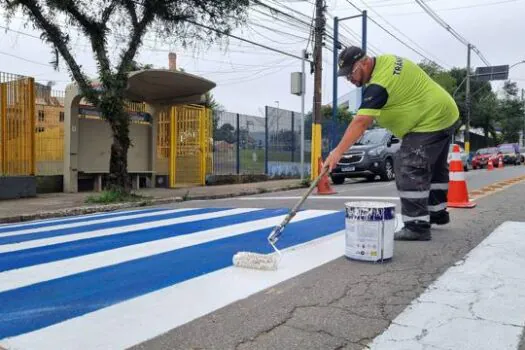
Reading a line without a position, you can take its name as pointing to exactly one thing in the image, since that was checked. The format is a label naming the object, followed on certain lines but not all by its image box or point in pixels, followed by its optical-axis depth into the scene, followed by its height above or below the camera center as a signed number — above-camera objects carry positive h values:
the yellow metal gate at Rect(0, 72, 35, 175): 12.03 +0.84
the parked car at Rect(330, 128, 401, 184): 17.33 +0.08
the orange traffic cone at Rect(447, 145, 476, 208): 7.70 -0.37
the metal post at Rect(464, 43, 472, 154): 38.90 +5.40
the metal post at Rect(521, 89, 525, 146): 63.79 +7.19
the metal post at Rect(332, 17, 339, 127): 21.73 +4.76
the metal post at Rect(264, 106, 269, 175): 20.14 +0.84
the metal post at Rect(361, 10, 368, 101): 23.50 +5.99
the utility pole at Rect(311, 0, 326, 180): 17.78 +2.91
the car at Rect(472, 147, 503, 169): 34.34 +0.34
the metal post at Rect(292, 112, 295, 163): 22.31 +0.87
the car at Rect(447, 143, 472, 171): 25.28 +0.12
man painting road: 4.72 +0.45
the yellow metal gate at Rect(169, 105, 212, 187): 16.34 +0.57
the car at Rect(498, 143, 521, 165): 38.31 +0.70
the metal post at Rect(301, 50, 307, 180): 17.98 +2.17
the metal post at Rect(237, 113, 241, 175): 18.78 +0.32
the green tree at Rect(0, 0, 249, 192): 10.95 +2.64
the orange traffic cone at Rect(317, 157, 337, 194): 12.26 -0.62
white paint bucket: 4.26 -0.57
